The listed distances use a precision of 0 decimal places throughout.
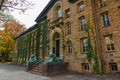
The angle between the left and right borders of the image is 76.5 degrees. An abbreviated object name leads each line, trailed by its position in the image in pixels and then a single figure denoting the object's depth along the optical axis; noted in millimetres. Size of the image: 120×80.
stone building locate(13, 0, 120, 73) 7966
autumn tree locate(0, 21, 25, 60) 25965
